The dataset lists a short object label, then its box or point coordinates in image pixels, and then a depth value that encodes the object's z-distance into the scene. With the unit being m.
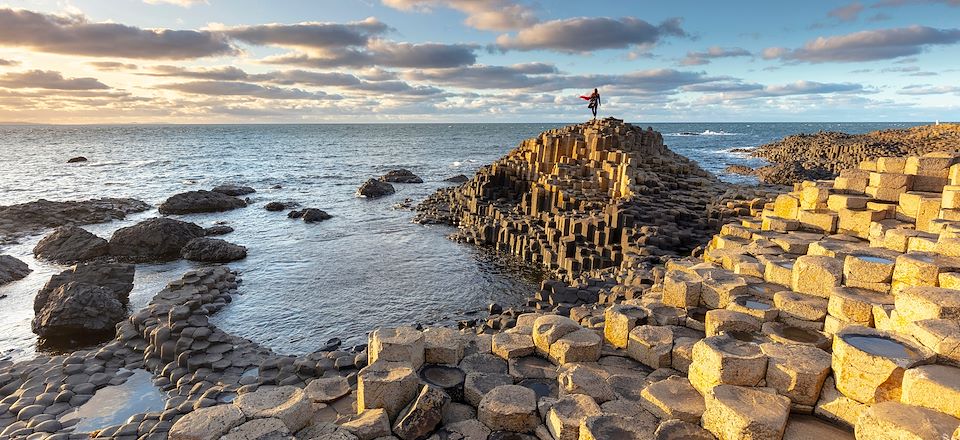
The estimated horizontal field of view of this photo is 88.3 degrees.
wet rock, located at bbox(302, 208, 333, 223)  26.11
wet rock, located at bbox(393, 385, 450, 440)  5.57
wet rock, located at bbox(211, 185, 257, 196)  35.38
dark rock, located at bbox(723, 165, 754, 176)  45.98
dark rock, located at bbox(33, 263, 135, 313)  13.66
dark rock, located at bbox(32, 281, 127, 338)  11.96
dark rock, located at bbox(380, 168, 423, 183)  43.25
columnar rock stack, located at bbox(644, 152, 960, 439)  4.79
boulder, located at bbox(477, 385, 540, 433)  5.69
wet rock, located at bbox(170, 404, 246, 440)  5.24
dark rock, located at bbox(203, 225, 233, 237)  22.97
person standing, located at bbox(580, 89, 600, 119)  32.22
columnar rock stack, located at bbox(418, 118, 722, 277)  17.14
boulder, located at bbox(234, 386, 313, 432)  5.61
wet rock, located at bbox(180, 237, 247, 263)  18.66
